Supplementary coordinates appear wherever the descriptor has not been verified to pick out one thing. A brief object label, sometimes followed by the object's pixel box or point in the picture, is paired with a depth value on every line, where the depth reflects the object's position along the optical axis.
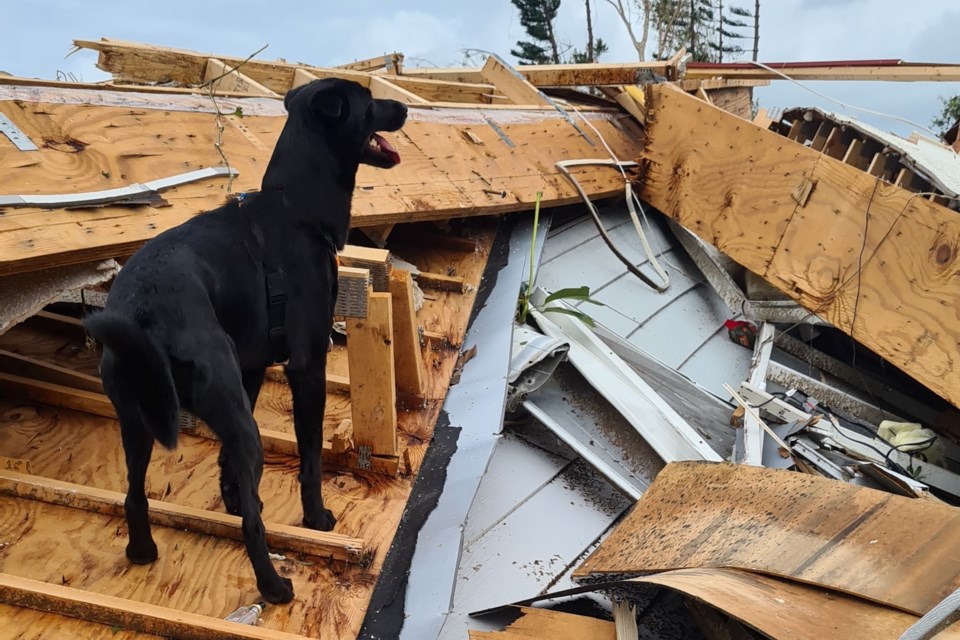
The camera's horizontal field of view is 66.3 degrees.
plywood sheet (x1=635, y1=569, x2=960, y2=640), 1.67
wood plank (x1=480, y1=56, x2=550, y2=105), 6.46
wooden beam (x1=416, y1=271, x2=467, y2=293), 4.35
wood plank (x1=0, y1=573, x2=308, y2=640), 1.93
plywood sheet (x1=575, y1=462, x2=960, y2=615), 1.88
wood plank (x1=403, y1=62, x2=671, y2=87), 6.72
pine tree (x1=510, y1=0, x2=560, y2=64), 31.22
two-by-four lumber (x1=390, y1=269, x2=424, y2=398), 3.03
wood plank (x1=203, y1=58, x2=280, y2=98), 4.68
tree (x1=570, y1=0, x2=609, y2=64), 30.50
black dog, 1.96
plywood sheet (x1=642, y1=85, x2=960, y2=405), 4.08
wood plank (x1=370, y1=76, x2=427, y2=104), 5.32
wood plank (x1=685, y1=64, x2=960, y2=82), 6.05
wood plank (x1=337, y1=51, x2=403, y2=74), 7.62
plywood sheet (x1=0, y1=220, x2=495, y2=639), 2.23
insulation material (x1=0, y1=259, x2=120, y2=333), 2.51
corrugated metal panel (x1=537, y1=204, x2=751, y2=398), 4.85
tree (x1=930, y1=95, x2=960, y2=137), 21.86
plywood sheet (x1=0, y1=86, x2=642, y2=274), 2.77
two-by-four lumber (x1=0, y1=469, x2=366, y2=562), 2.41
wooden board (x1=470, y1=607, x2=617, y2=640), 2.21
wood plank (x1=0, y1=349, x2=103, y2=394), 3.15
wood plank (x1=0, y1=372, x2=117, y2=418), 3.03
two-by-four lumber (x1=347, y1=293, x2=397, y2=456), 2.72
